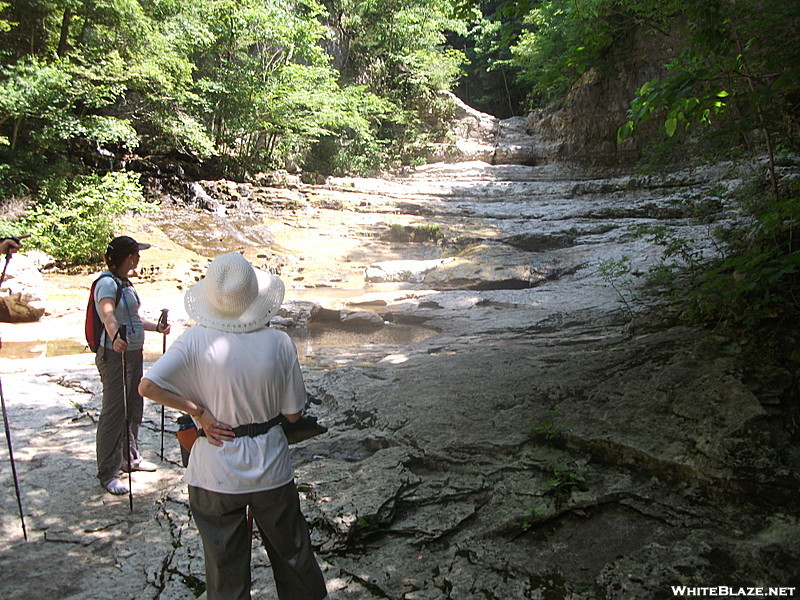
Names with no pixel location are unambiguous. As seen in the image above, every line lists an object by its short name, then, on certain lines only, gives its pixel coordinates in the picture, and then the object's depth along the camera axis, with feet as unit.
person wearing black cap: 10.48
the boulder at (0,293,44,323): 28.12
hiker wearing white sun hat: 6.17
